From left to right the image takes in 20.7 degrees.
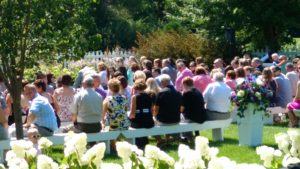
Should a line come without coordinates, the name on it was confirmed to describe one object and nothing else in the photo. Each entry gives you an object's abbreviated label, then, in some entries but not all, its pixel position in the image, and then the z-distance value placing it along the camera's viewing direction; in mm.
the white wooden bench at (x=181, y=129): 14086
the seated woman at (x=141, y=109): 14117
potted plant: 14273
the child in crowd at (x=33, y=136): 10602
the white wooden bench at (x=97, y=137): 13445
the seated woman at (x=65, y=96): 15453
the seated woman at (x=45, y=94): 14571
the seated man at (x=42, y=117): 13250
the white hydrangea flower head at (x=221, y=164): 4406
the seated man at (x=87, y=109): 13594
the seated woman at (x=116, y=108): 13930
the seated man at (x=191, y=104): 14891
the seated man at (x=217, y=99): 15461
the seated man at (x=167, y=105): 14539
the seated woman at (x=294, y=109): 17000
